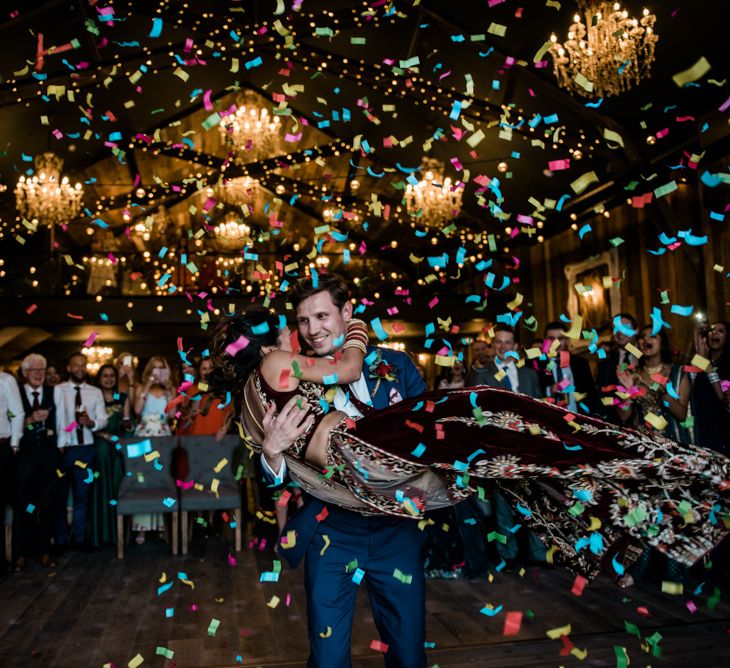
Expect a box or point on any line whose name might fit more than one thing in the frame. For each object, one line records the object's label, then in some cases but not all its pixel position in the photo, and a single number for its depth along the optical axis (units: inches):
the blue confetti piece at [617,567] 71.5
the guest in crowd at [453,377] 287.8
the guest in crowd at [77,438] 228.1
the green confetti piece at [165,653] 125.4
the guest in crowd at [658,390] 175.9
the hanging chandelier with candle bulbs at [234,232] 465.6
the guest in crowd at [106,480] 244.1
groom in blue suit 72.6
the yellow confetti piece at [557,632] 85.2
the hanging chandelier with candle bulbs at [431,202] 329.1
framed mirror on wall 384.8
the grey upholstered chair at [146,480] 224.4
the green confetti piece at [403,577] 74.5
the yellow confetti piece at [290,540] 76.5
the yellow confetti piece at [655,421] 108.6
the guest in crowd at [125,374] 273.0
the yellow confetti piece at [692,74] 77.5
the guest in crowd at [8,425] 200.4
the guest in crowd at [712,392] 175.8
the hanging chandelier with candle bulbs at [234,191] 410.9
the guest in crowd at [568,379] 197.9
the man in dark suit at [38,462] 211.5
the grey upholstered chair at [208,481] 229.1
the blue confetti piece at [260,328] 80.7
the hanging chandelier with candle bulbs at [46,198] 316.8
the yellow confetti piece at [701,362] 142.0
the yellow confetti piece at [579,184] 105.4
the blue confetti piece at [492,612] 147.6
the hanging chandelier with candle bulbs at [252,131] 318.7
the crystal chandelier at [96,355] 657.6
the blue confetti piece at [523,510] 76.4
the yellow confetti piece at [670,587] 81.1
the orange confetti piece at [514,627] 133.7
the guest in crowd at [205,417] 258.2
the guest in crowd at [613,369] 185.2
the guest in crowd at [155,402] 254.7
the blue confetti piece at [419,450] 70.8
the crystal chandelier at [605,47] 201.9
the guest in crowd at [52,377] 265.1
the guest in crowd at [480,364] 206.7
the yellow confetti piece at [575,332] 93.2
